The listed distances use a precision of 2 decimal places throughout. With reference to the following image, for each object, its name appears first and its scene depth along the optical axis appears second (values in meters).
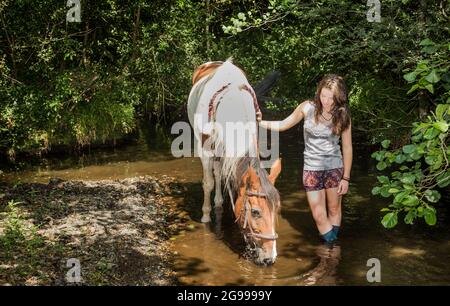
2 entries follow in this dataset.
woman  5.22
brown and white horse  4.74
